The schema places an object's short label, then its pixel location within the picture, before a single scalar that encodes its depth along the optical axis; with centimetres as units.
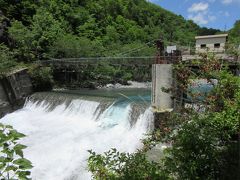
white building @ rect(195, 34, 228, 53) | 1895
